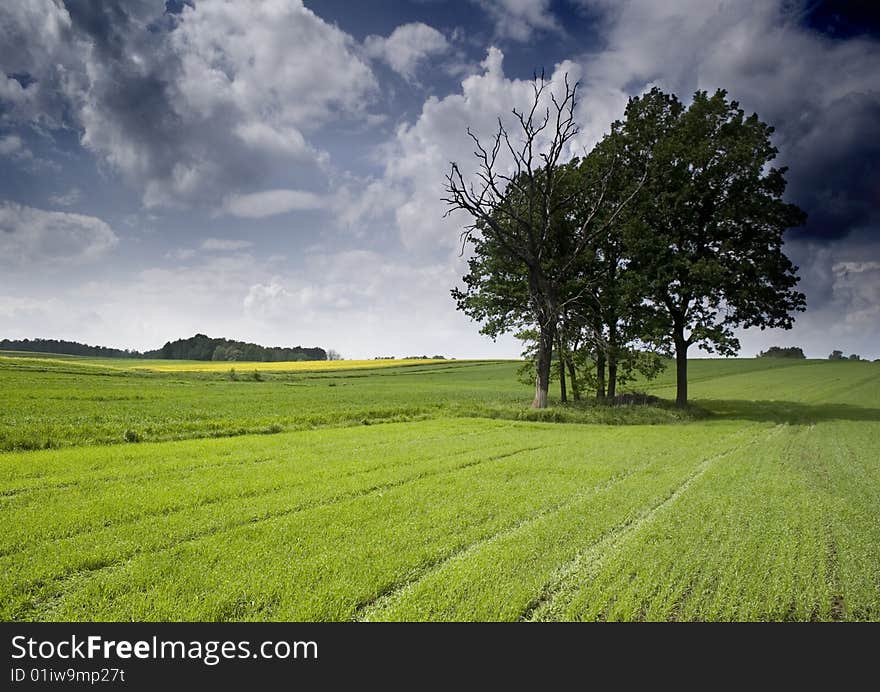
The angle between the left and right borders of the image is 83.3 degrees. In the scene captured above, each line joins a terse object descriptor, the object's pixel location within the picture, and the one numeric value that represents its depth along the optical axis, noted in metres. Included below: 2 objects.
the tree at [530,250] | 26.36
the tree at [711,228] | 25.95
